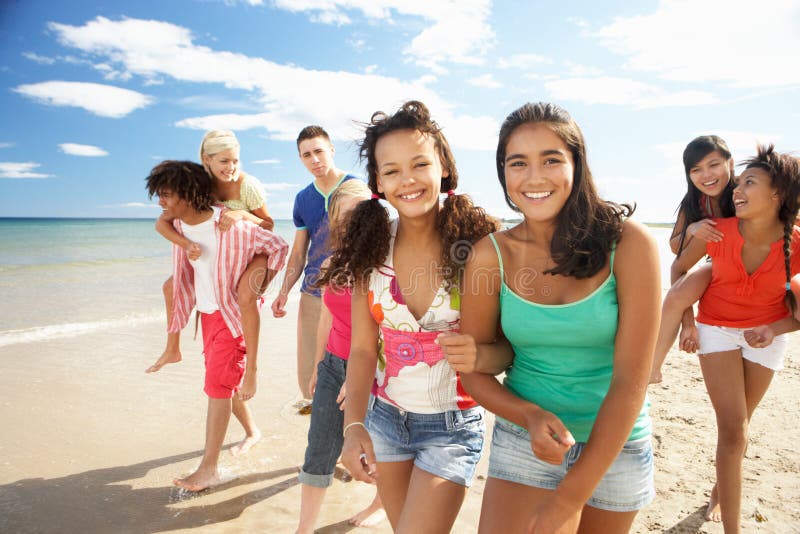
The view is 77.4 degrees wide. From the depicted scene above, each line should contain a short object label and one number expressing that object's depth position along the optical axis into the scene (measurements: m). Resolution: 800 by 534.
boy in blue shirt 4.46
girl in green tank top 1.67
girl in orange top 2.93
